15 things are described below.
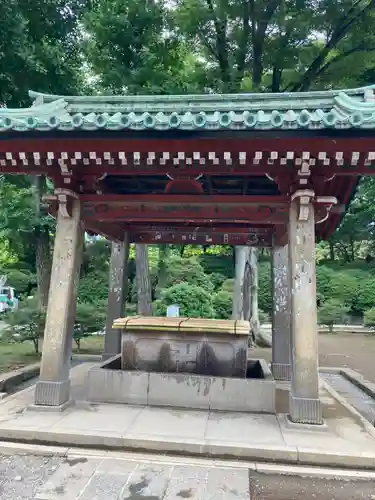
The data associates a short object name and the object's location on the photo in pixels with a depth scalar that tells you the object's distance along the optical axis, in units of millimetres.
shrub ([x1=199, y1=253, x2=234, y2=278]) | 28531
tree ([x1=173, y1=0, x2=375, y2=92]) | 10555
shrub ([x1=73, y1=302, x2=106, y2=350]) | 10891
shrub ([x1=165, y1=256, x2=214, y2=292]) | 18312
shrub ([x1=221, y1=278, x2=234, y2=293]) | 20889
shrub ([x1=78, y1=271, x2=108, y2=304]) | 20019
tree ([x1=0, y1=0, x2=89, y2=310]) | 9406
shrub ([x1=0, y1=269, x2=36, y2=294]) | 26172
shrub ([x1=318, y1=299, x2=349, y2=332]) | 19062
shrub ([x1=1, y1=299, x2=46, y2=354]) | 10078
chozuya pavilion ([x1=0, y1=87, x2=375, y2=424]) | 4691
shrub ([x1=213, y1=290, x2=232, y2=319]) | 18802
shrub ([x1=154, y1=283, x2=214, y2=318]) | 13477
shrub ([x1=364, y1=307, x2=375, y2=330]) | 18562
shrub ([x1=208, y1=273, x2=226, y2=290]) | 26231
